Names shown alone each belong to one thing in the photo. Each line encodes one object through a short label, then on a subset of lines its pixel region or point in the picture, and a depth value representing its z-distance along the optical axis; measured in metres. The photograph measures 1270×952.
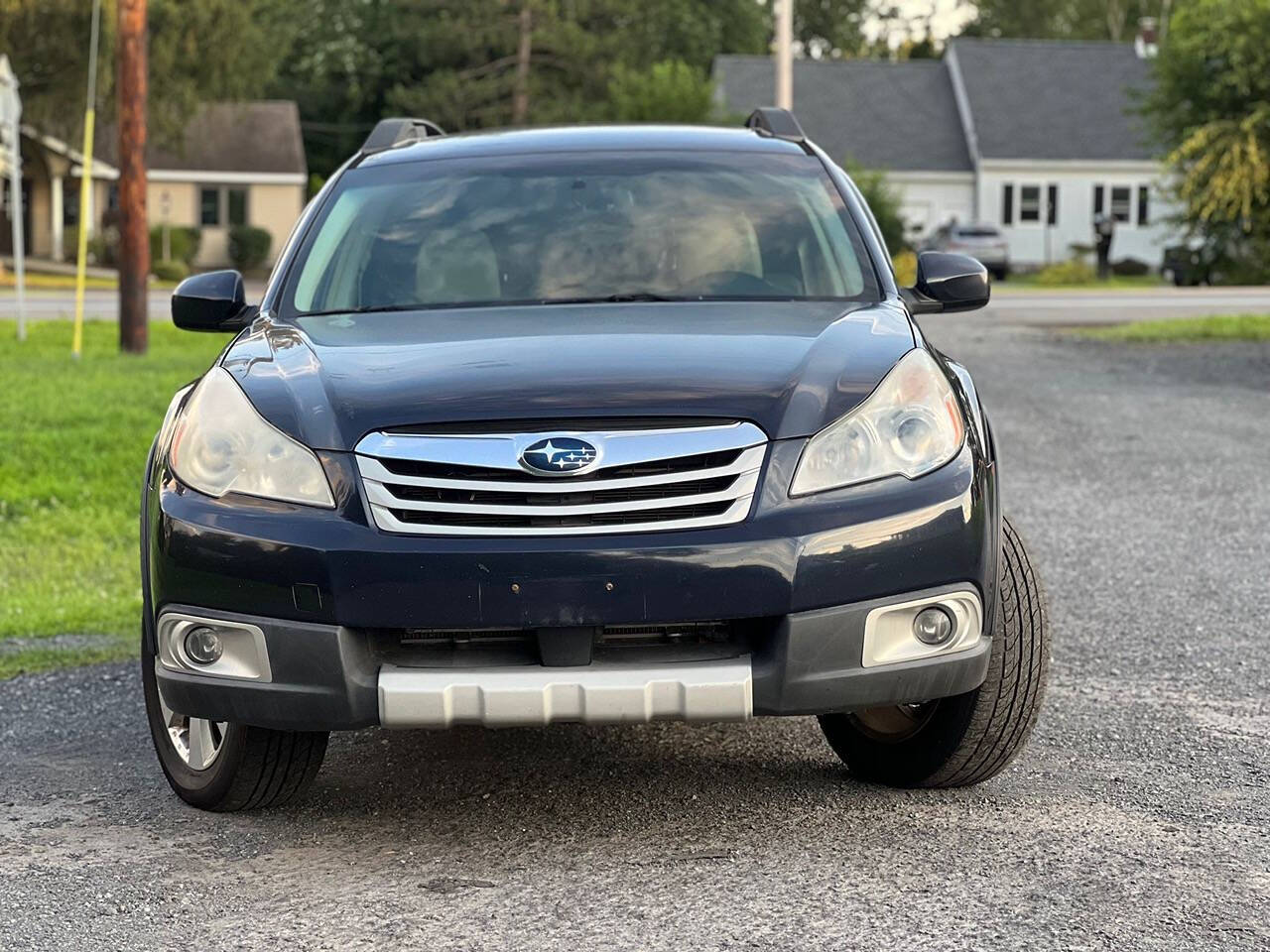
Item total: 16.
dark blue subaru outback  3.84
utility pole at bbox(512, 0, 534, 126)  59.12
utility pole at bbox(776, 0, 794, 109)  21.81
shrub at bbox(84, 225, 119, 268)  49.16
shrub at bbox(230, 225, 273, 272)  52.41
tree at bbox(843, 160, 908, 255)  43.72
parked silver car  49.19
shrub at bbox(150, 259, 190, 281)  45.94
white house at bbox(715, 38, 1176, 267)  57.59
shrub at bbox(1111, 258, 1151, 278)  50.69
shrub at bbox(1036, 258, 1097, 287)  44.62
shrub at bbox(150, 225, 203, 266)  50.50
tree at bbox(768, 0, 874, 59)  83.06
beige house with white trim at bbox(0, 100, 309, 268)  52.78
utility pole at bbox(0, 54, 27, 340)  19.23
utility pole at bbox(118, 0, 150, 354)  18.75
